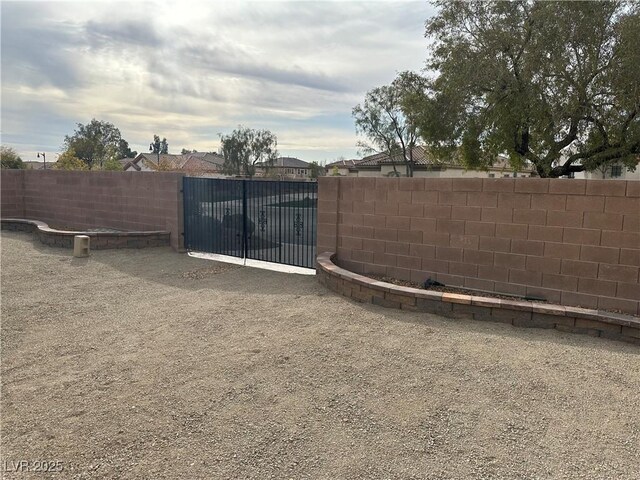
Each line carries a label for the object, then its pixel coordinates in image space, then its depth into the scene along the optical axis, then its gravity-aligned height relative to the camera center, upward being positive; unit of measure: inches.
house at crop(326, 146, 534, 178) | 1411.2 +73.6
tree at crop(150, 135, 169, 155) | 3110.2 +319.6
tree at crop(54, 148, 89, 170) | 1331.3 +64.5
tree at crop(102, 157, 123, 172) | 1535.4 +66.0
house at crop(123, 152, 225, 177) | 1895.7 +105.7
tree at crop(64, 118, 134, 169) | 1795.0 +181.7
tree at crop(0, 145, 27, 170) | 1456.7 +80.9
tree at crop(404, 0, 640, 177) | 489.7 +132.7
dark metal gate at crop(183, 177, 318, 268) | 307.9 -26.9
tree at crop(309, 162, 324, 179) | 2738.7 +114.8
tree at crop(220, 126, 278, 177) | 1994.3 +162.7
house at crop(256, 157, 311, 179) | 2145.7 +103.4
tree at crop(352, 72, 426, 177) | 1418.6 +206.7
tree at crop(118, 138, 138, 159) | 3175.7 +264.9
